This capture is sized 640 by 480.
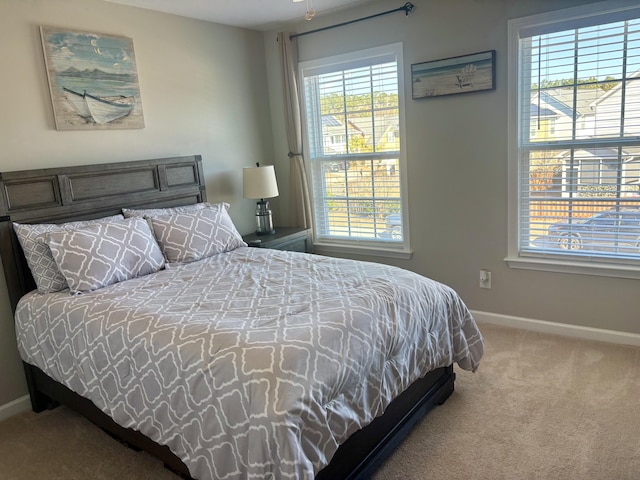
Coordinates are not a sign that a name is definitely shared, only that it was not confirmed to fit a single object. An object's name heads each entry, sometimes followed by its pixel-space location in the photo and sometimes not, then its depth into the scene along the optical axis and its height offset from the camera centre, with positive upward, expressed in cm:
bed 160 -72
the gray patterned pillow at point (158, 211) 311 -28
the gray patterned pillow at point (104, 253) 251 -44
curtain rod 337 +102
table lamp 383 -16
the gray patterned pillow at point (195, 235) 301 -44
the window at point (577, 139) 279 +0
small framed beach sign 316 +50
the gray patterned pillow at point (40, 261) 258 -44
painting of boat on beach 287 +60
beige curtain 401 +23
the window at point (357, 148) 371 +6
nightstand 375 -63
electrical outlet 347 -96
